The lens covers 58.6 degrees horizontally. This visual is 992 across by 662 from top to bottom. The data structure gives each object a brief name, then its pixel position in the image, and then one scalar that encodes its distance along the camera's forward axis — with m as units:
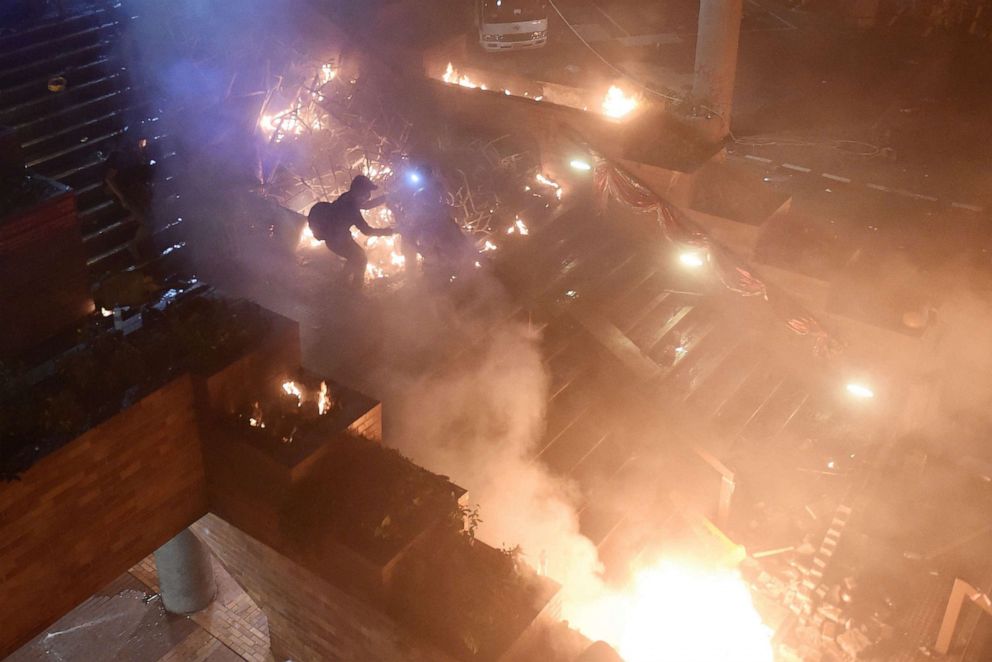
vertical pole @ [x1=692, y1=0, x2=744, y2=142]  13.59
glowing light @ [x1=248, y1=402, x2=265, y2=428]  7.66
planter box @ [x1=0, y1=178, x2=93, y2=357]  8.29
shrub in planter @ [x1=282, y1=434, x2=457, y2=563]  7.20
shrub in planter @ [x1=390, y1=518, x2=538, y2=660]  6.86
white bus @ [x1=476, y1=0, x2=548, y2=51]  21.23
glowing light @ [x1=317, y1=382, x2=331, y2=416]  7.91
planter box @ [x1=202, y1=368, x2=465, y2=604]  7.19
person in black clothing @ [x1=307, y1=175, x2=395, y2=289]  10.34
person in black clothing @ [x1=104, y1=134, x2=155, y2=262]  10.05
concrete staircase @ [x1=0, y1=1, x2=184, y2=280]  10.45
